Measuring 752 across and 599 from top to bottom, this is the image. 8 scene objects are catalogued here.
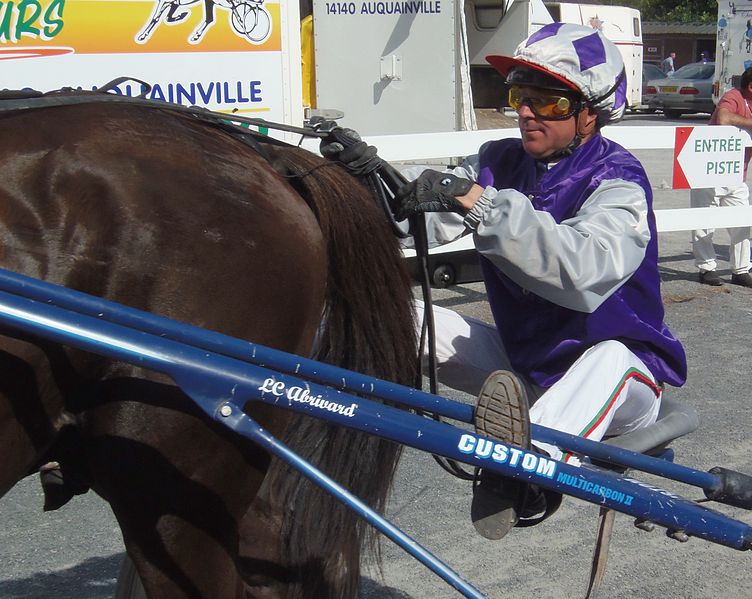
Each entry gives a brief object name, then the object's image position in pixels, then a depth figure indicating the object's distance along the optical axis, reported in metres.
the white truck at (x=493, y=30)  10.45
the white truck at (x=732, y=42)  18.98
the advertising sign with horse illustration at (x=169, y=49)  5.45
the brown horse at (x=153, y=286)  1.86
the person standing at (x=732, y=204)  7.73
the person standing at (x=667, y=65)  35.55
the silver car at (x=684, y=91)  26.14
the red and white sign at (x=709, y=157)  7.53
